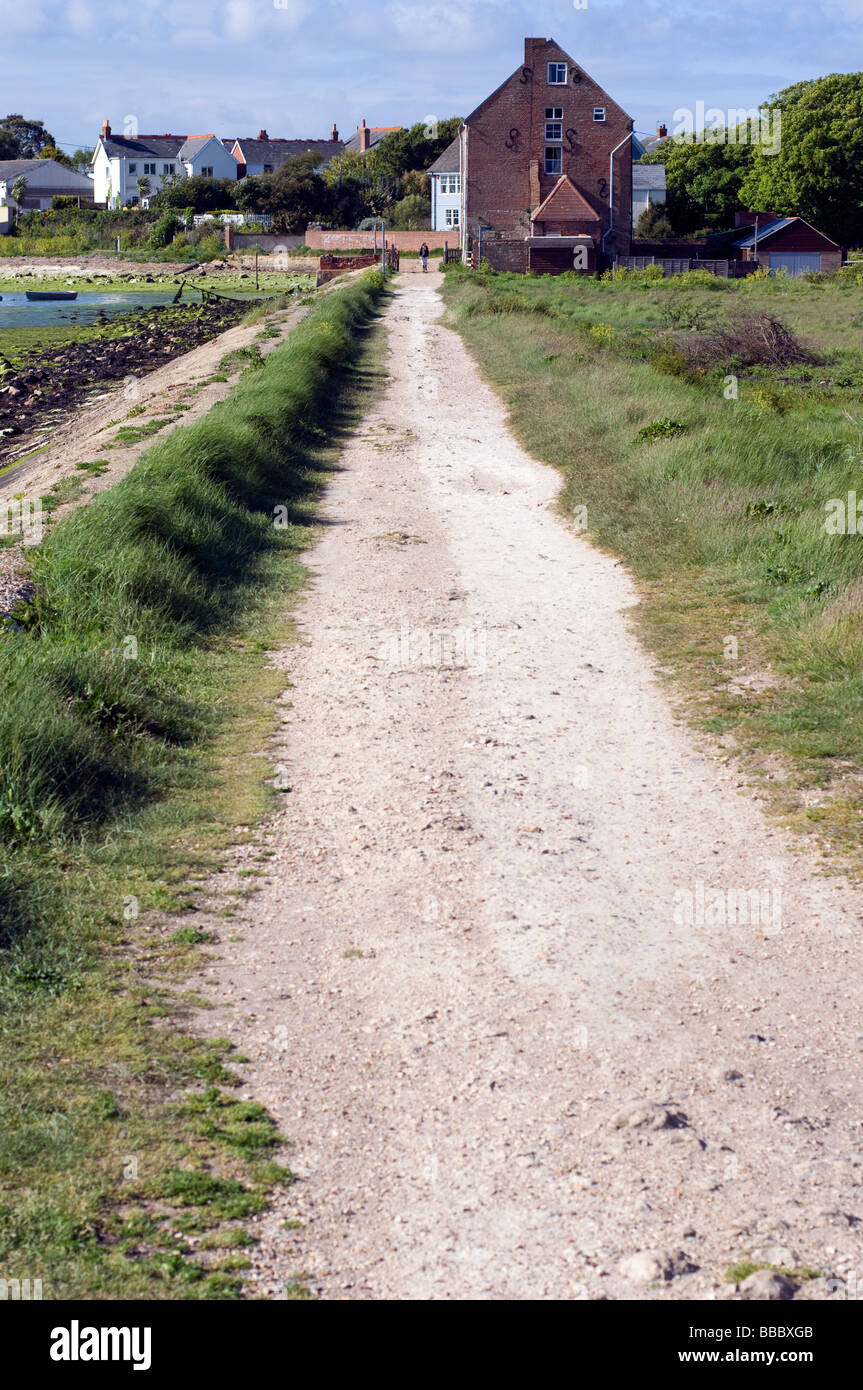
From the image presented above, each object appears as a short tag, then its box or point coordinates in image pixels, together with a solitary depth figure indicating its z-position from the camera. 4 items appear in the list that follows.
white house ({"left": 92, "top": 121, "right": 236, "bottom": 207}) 115.38
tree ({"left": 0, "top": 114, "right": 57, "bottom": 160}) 137.38
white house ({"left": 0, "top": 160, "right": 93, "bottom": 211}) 116.25
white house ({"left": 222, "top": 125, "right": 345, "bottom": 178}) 117.56
